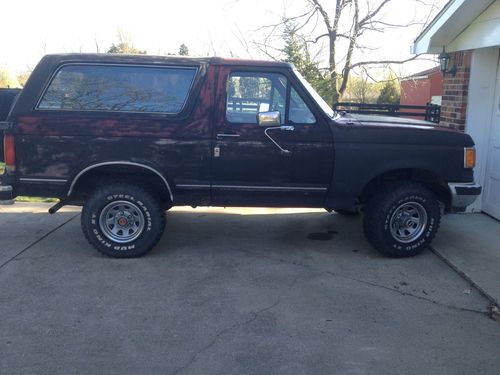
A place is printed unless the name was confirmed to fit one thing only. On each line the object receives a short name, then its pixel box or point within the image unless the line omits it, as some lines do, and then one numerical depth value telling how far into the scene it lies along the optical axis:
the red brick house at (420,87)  22.27
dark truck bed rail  9.05
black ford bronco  5.27
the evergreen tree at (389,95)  25.83
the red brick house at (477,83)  6.94
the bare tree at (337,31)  18.97
